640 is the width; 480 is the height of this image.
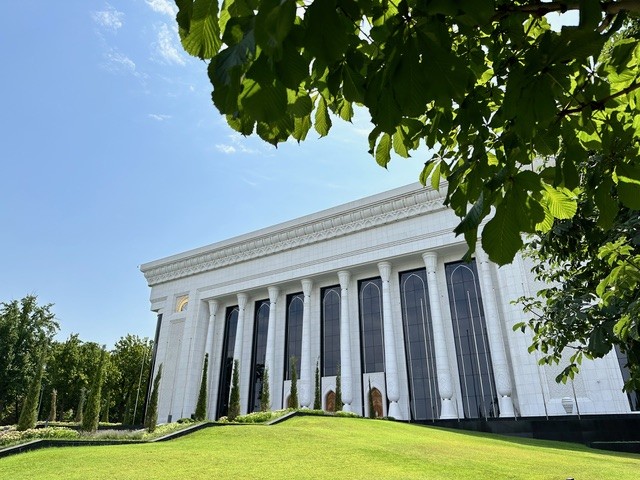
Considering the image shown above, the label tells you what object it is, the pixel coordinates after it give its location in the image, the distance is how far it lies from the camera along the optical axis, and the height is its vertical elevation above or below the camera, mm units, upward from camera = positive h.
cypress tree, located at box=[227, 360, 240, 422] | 24423 +776
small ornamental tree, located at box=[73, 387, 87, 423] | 39025 +54
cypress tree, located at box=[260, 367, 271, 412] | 27638 +1030
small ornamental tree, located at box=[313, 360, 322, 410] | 27281 +1051
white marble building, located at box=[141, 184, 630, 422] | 26641 +6670
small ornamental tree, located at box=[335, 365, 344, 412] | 27391 +1030
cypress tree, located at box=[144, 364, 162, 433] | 20969 +282
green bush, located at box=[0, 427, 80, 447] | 14110 -596
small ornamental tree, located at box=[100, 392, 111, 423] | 49844 +489
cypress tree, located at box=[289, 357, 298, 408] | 26781 +1221
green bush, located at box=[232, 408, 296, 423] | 21294 -90
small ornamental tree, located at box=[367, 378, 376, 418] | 29641 +557
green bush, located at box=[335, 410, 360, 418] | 24347 +17
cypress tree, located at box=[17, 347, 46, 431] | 17703 +386
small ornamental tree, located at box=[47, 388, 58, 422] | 32750 +308
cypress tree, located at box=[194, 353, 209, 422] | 24016 +553
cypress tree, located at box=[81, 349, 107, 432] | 18675 +432
